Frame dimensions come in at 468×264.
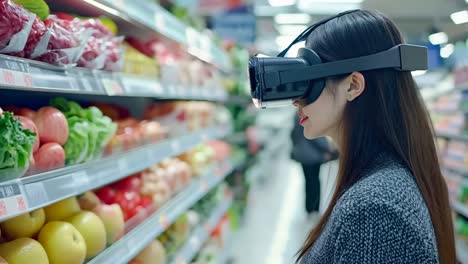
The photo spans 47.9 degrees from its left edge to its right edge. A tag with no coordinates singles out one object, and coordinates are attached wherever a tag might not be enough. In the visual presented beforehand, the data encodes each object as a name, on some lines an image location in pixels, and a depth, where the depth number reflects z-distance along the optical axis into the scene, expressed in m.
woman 1.15
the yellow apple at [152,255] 2.34
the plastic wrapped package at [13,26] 1.19
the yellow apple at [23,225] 1.42
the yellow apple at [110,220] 1.90
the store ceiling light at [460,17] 12.13
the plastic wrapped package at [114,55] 1.93
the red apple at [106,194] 2.18
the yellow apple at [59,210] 1.67
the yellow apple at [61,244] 1.48
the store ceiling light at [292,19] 13.12
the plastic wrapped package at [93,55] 1.71
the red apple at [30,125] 1.40
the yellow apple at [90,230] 1.68
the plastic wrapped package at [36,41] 1.35
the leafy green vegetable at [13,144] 1.17
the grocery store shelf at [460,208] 5.60
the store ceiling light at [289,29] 15.24
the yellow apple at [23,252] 1.32
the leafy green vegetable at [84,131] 1.66
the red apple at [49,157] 1.45
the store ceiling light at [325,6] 11.01
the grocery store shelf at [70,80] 1.22
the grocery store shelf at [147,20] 2.07
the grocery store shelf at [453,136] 5.92
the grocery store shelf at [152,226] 1.80
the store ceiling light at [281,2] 11.57
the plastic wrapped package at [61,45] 1.46
